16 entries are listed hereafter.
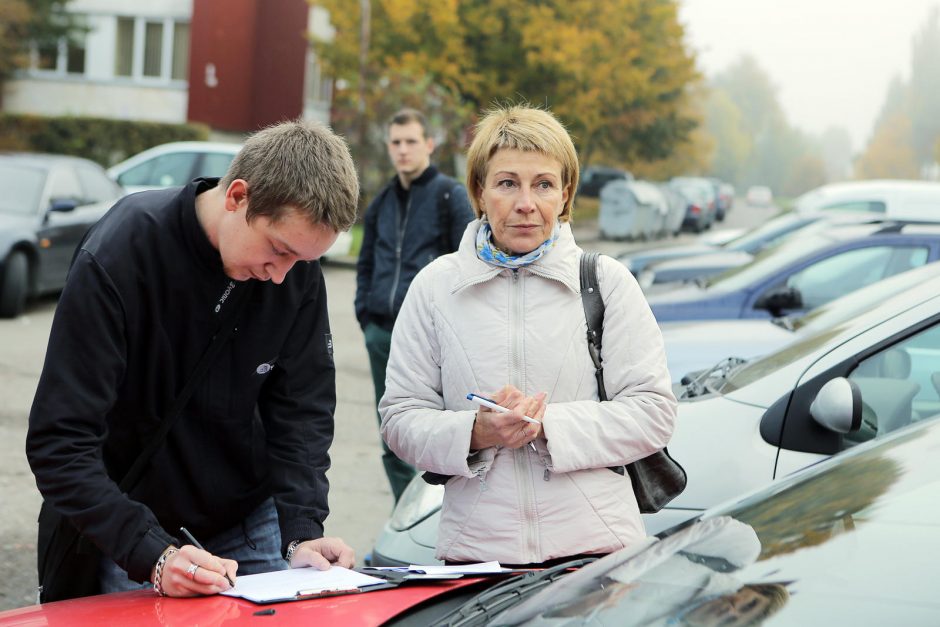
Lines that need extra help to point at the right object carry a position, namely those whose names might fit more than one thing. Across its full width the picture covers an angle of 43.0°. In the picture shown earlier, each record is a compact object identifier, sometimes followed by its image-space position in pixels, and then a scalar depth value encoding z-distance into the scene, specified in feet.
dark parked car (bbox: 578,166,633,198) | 155.84
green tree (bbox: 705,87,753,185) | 447.01
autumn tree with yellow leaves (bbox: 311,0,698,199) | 98.78
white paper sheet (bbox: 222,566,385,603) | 7.70
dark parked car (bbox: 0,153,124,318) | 38.11
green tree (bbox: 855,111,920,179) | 408.87
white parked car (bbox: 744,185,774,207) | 298.56
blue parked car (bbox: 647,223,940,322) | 25.93
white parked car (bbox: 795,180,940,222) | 42.29
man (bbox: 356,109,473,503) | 18.67
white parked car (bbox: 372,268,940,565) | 11.93
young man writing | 7.66
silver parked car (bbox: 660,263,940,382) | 16.70
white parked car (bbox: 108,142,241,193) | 54.54
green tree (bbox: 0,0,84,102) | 96.73
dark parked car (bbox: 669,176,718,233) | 132.36
